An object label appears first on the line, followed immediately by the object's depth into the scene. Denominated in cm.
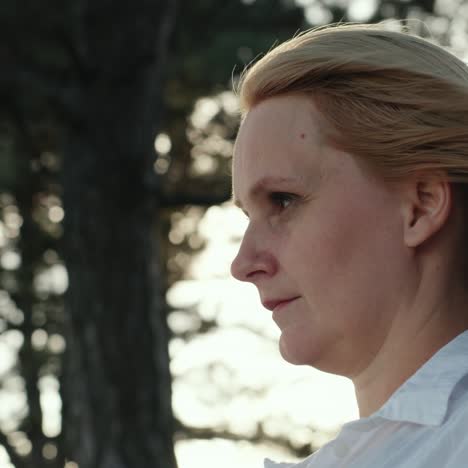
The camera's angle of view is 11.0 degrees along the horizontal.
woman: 160
